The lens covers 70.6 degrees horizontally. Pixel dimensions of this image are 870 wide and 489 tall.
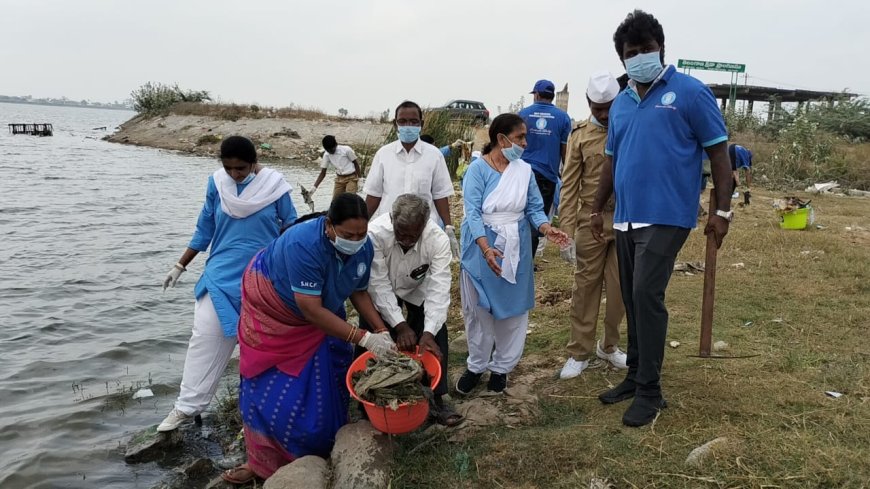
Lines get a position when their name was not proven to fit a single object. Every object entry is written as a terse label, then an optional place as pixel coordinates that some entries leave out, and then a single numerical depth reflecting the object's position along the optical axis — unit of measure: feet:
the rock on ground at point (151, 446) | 13.34
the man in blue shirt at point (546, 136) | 18.39
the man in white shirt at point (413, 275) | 11.18
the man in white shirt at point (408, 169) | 15.42
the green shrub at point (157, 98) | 139.33
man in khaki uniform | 12.85
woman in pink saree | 10.17
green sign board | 66.28
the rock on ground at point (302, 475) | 9.64
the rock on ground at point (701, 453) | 8.94
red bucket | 9.68
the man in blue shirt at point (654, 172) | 9.72
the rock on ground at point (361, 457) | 9.46
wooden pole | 10.70
